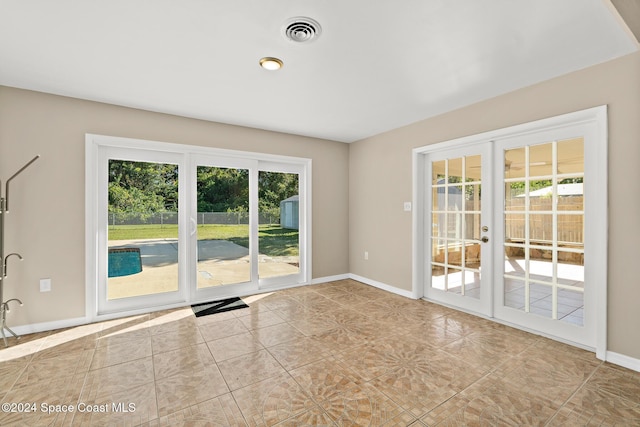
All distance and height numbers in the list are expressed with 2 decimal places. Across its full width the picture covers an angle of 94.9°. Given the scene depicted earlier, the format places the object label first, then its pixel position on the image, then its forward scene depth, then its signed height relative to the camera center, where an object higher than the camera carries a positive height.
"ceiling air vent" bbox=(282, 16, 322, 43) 1.94 +1.25
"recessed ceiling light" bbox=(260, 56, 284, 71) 2.41 +1.25
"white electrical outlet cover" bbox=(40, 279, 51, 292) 3.07 -0.77
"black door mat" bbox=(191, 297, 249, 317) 3.69 -1.25
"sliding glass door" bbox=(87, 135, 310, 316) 3.47 -0.16
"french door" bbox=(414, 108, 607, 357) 2.64 -0.16
